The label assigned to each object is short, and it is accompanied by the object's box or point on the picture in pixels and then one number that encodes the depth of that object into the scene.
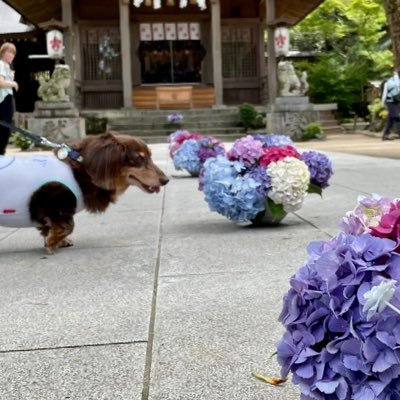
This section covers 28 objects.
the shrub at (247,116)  21.53
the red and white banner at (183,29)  25.80
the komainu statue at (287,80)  21.61
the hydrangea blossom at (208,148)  9.33
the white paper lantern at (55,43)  21.36
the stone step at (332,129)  25.43
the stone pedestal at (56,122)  20.00
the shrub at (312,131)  21.05
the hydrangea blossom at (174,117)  17.26
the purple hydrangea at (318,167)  5.20
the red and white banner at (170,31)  25.80
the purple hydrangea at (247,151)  5.03
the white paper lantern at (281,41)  22.03
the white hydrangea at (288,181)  4.79
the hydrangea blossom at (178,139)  10.36
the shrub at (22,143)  18.83
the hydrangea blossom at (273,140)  5.28
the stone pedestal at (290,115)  21.23
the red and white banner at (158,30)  25.80
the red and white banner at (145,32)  25.78
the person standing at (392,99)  18.09
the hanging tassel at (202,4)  22.77
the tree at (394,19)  12.64
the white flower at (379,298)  1.26
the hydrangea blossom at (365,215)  1.65
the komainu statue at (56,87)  20.33
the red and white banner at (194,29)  25.84
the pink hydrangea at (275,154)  4.94
